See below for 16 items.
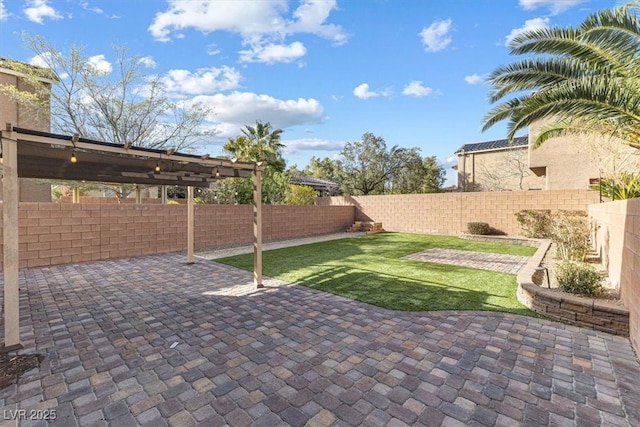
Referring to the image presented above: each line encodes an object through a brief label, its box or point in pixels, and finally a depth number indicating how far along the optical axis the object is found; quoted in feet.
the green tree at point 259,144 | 60.18
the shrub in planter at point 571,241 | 23.71
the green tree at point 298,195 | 57.17
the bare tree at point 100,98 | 36.58
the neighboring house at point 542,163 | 33.06
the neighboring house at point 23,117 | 39.70
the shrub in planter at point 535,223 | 37.96
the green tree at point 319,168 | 120.19
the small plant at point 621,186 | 22.74
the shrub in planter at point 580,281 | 14.55
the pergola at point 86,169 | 11.29
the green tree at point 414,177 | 75.51
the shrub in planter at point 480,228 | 42.98
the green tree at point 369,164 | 75.31
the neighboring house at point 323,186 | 86.67
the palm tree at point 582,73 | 17.56
